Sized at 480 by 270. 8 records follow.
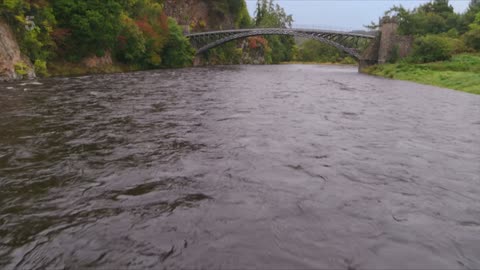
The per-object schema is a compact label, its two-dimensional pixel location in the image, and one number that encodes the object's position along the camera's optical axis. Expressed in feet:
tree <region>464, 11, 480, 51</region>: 154.53
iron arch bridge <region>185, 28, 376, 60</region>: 190.80
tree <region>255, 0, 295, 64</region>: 377.09
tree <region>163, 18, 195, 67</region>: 173.47
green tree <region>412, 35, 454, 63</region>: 146.92
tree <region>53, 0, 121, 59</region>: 111.55
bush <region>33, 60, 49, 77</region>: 95.76
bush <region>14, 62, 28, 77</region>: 86.33
